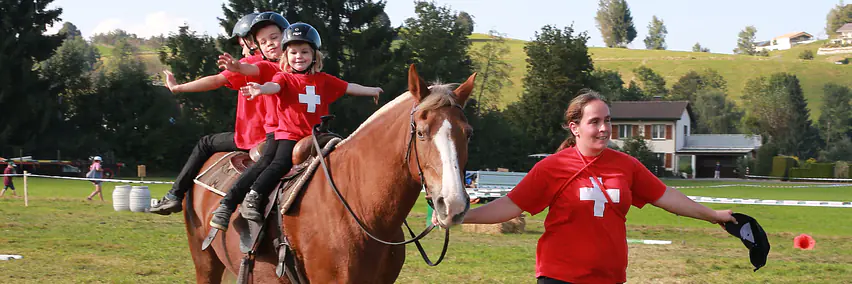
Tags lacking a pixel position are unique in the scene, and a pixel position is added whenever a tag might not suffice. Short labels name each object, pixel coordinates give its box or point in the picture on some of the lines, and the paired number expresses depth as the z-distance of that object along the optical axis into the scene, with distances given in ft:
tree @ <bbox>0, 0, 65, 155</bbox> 163.84
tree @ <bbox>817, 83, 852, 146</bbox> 353.72
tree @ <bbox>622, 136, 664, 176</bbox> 238.27
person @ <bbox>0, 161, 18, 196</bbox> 88.33
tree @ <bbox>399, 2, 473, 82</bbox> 207.31
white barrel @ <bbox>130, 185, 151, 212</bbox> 72.33
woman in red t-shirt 14.64
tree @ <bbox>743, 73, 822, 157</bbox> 315.17
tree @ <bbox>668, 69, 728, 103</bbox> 467.93
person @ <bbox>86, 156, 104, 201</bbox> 87.04
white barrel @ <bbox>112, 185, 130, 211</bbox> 72.79
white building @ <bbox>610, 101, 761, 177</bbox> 295.89
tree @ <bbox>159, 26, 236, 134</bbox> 170.19
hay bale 56.90
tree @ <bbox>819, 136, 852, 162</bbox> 307.35
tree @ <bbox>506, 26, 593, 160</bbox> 237.25
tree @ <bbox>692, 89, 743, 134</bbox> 376.27
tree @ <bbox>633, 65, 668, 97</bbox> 426.10
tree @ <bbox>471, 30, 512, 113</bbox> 260.62
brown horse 13.57
